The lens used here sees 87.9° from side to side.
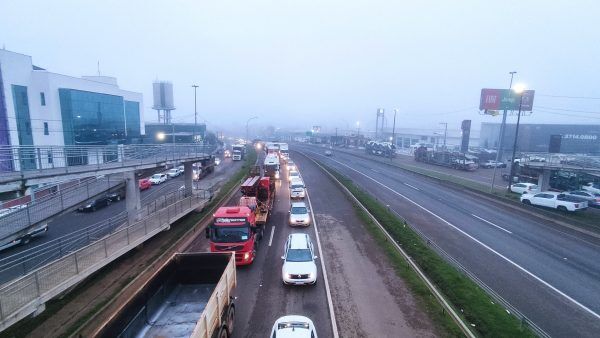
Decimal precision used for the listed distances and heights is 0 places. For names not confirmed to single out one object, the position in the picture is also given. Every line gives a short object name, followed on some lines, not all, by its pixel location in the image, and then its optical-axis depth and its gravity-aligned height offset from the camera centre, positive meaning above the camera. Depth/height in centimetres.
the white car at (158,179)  4253 -753
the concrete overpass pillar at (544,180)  3344 -497
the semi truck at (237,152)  7391 -625
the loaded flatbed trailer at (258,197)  2219 -546
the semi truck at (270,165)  3495 -492
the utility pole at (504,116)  6953 +369
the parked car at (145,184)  3912 -759
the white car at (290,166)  5252 -663
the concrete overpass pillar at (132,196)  2123 -504
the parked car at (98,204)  2905 -778
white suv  1469 -664
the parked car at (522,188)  3499 -615
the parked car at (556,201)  2667 -597
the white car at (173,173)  4816 -745
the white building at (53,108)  3786 +210
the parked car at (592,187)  3397 -601
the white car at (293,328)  1009 -663
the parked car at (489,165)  6175 -644
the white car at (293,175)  4122 -648
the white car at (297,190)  3238 -658
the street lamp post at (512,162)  3412 +71
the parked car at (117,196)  3238 -773
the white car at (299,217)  2389 -683
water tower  11281 +1035
